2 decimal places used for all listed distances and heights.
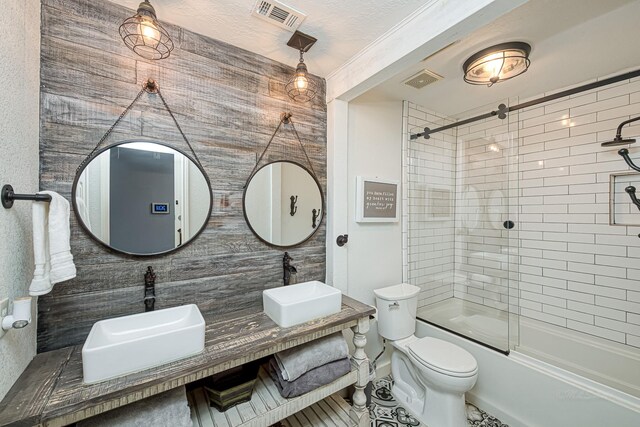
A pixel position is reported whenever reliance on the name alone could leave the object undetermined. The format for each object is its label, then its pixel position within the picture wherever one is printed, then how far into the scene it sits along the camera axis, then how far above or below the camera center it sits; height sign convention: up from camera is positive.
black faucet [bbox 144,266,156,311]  1.20 -0.39
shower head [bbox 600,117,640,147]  1.76 +0.55
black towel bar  0.76 +0.05
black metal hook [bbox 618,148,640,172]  1.75 +0.43
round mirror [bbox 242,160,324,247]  1.55 +0.07
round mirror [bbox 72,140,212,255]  1.13 +0.08
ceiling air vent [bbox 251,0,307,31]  1.17 +1.01
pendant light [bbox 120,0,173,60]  1.00 +0.82
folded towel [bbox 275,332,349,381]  1.18 -0.73
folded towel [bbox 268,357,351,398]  1.17 -0.83
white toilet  1.53 -1.00
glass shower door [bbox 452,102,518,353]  2.09 -0.14
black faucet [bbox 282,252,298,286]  1.62 -0.37
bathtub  1.34 -1.11
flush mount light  1.46 +0.99
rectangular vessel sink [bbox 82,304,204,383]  0.81 -0.50
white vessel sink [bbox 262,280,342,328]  1.20 -0.49
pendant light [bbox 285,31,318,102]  1.39 +0.86
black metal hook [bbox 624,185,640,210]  1.77 +0.16
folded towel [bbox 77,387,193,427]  0.84 -0.72
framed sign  1.96 +0.12
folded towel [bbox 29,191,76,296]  0.82 -0.11
